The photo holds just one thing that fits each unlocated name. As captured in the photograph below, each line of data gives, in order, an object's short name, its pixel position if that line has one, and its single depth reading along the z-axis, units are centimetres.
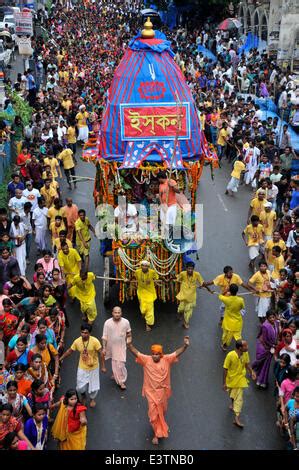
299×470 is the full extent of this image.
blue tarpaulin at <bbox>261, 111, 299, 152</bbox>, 1686
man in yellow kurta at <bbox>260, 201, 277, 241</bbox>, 1148
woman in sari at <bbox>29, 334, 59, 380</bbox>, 740
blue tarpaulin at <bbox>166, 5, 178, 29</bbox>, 4102
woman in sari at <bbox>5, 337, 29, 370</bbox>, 730
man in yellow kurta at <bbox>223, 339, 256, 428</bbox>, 745
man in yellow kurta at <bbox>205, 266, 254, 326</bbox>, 931
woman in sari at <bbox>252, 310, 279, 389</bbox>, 809
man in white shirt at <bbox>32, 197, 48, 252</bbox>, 1167
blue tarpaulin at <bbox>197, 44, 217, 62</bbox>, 2953
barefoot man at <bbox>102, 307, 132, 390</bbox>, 798
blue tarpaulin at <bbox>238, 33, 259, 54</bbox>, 2895
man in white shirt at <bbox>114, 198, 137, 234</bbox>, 991
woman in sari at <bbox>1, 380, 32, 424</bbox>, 649
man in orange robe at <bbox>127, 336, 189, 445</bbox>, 715
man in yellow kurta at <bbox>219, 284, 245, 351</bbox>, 870
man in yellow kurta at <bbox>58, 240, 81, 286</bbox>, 992
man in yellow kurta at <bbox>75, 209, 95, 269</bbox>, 1097
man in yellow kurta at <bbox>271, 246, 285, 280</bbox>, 1002
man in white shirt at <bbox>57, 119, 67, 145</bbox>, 1634
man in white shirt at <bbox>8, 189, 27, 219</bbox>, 1159
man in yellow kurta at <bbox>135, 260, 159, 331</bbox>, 930
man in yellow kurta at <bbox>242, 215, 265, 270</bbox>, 1127
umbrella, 2938
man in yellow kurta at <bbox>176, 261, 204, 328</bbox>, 943
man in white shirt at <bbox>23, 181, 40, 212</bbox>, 1184
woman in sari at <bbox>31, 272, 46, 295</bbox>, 900
